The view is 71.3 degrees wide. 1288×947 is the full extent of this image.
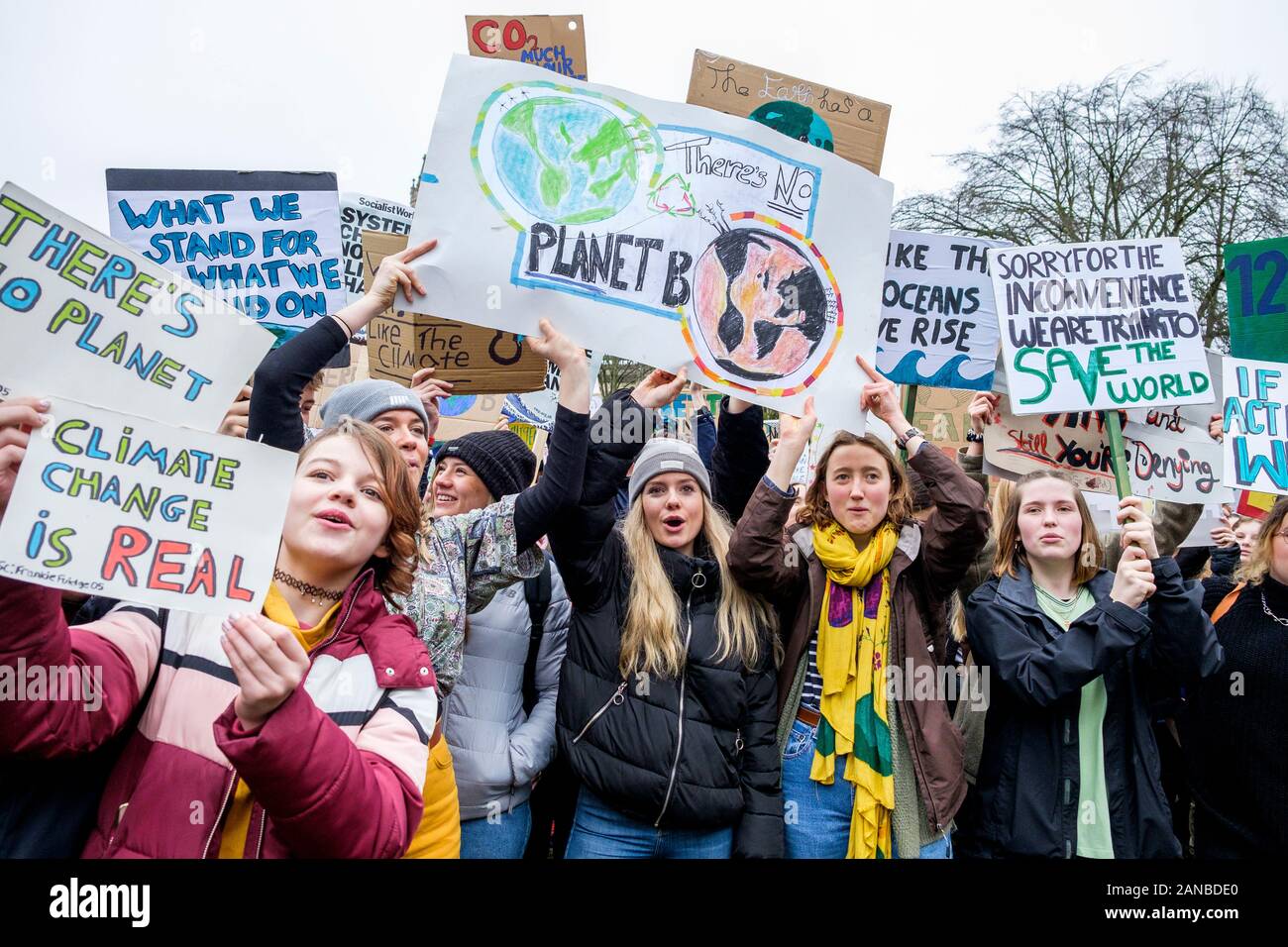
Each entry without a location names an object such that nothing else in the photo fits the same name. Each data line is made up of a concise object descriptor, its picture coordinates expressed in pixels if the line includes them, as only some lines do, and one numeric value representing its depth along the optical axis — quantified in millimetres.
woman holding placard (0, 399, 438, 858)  1506
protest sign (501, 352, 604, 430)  6336
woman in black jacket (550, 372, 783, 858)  2736
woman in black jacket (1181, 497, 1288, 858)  3051
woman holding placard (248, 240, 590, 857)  2428
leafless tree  11875
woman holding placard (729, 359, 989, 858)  2867
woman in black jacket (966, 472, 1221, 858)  2879
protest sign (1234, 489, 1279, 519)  3746
